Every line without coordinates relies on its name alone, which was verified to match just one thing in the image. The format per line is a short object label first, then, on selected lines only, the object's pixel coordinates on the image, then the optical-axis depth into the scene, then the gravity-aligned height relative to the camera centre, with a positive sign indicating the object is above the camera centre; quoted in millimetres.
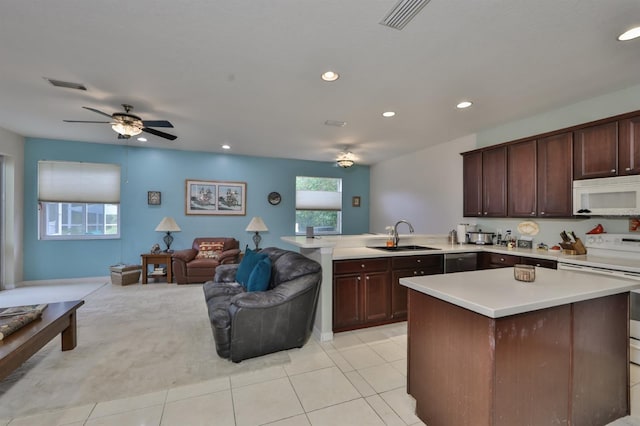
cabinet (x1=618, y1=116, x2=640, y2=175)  2723 +688
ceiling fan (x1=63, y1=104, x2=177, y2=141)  3393 +1135
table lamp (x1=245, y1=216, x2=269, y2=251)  5777 -260
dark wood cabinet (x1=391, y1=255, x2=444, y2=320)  3365 -737
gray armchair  2490 -948
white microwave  2729 +191
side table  5277 -934
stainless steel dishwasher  3629 -653
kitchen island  1385 -777
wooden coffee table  1848 -954
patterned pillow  5609 -760
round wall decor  6652 +386
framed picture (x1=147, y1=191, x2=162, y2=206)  5812 +337
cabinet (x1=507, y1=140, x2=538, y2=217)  3625 +474
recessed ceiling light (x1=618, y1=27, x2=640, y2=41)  2014 +1359
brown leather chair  5250 -990
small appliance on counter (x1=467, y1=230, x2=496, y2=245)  4227 -374
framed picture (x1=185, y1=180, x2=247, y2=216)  6086 +373
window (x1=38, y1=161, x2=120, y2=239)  5246 +273
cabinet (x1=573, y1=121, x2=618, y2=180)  2881 +696
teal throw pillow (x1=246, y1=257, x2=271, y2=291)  2910 -683
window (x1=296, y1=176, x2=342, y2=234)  7018 +256
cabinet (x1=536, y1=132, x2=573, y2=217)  3266 +480
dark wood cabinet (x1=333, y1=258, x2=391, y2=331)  3109 -929
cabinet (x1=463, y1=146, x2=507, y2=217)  4000 +483
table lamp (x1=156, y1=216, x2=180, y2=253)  5492 -287
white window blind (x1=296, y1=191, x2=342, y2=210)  7012 +362
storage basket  5129 -1156
